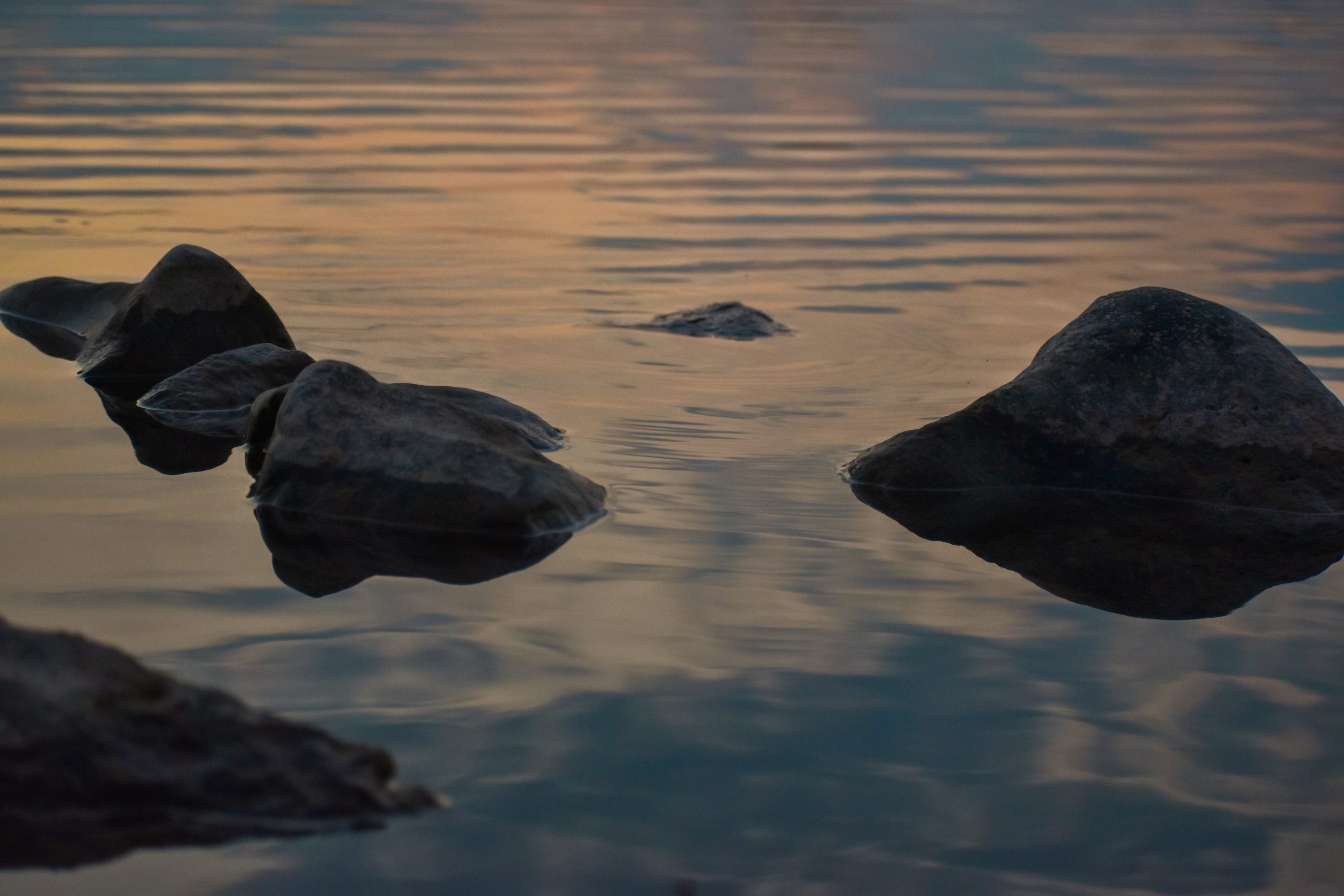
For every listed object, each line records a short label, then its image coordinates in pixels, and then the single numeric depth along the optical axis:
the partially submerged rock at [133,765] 3.14
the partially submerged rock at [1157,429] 5.96
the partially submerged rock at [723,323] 8.52
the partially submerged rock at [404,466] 5.27
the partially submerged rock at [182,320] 7.34
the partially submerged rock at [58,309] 8.19
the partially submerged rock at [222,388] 6.74
